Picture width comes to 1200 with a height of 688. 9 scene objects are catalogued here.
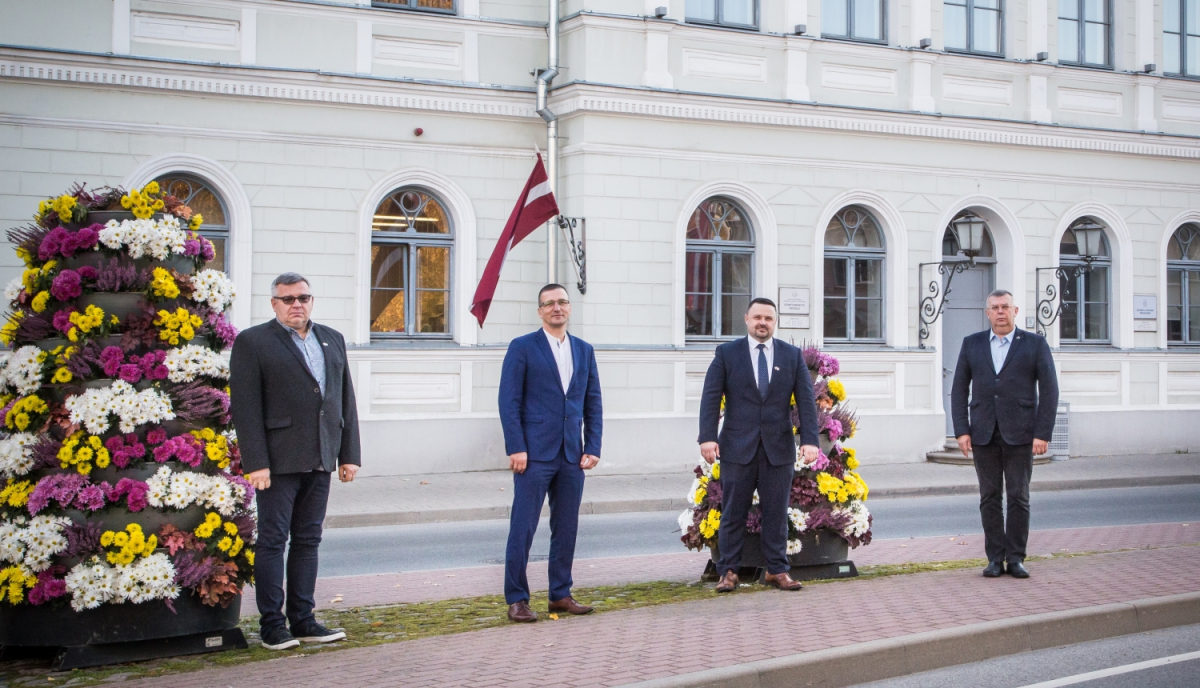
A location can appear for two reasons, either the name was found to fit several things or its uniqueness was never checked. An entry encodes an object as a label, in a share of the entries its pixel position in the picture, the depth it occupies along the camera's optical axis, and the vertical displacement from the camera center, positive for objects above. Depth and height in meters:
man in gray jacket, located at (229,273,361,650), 6.80 -0.39
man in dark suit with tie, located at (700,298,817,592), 8.52 -0.43
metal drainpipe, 17.86 +3.21
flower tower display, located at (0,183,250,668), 6.49 -0.40
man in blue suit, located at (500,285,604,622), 7.67 -0.41
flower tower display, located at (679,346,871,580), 8.87 -0.95
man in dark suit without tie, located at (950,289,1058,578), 9.05 -0.36
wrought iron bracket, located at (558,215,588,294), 17.56 +1.52
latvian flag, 13.04 +1.57
